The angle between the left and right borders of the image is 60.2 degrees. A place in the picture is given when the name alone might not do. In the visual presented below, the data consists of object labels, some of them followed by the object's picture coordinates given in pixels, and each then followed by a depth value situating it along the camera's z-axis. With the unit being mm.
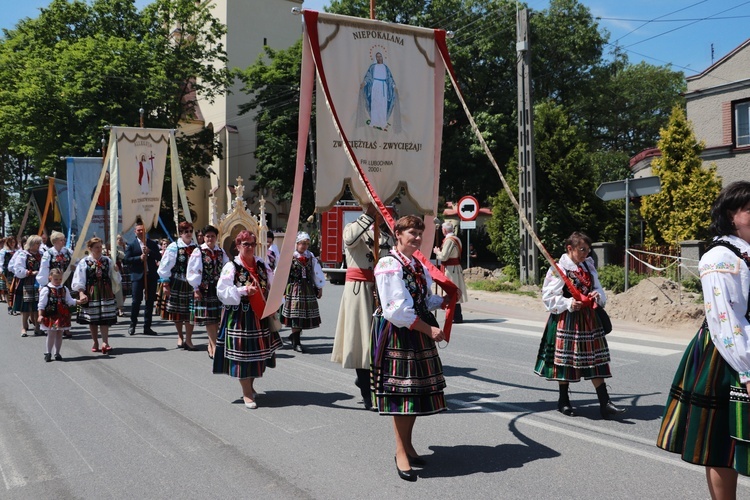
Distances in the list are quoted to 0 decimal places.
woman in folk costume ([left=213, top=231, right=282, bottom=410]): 6648
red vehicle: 23781
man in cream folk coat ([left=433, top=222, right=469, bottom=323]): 12867
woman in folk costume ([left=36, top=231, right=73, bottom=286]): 10508
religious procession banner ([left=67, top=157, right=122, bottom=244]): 16406
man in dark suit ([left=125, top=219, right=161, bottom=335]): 12078
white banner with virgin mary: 6223
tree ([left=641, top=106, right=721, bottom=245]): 18406
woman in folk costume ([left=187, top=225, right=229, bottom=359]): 9203
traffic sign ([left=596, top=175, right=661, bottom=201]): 12867
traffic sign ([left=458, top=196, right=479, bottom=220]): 18828
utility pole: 18094
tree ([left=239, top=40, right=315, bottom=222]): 35000
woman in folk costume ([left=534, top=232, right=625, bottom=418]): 5918
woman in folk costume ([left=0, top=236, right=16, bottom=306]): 16875
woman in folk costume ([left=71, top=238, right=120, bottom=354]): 10023
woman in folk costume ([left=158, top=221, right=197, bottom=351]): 10148
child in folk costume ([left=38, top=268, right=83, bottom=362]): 9414
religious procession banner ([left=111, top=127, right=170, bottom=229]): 12922
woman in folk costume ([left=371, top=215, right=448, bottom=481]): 4480
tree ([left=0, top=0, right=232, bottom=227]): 29297
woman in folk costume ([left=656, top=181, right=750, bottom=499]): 3102
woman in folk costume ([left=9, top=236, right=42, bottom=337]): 12156
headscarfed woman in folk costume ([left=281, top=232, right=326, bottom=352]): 10086
